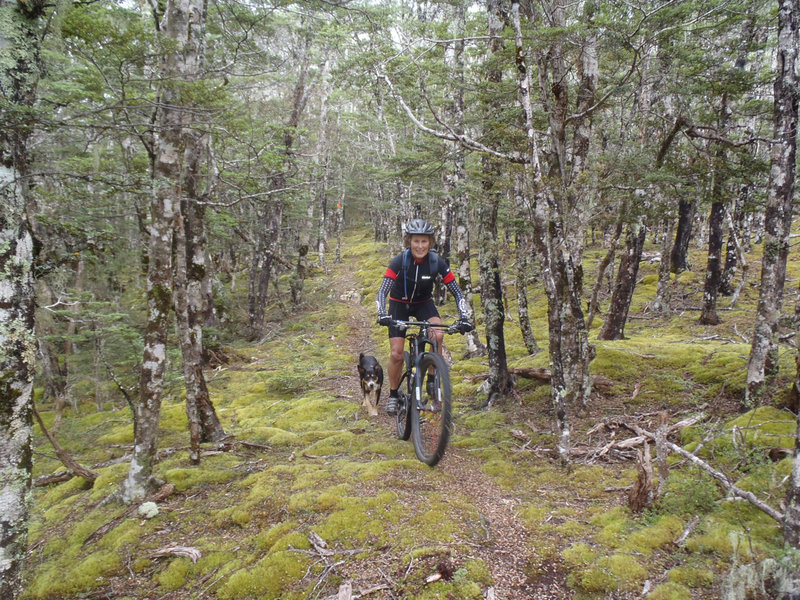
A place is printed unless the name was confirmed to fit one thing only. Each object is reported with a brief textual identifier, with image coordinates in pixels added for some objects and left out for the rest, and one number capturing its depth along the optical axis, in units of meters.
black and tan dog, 7.92
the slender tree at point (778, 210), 5.07
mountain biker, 5.57
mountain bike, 4.67
